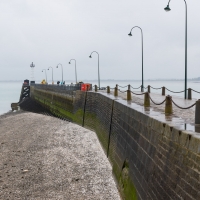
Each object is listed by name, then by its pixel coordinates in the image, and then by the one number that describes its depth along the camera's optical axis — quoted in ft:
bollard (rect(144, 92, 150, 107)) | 45.78
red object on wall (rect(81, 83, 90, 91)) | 116.88
